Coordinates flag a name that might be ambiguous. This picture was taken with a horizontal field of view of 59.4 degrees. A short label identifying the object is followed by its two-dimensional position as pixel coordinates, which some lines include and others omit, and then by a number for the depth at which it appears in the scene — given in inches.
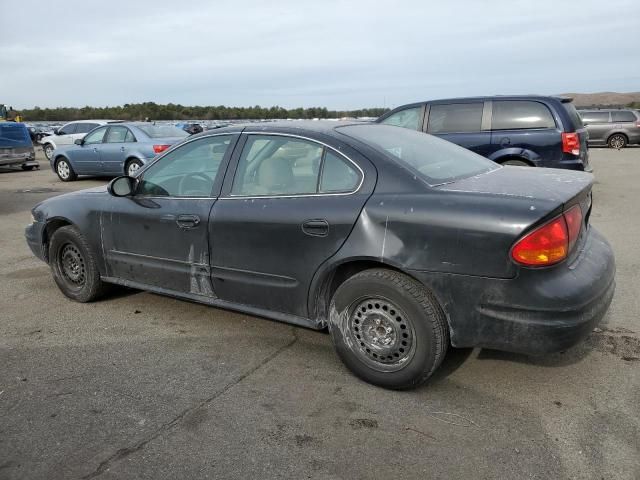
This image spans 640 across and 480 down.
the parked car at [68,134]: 836.0
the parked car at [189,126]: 926.4
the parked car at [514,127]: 336.2
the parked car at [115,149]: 518.0
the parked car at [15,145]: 660.1
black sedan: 115.9
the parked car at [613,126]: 877.2
